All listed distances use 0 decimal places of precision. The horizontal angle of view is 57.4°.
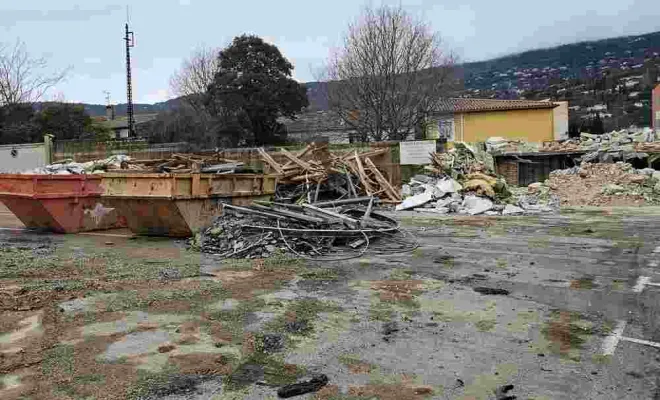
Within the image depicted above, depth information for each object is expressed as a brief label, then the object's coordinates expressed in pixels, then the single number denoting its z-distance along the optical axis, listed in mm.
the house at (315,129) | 43406
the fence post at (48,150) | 30000
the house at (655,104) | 53056
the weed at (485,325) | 5680
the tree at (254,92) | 40781
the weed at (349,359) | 4801
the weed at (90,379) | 4316
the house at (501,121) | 44094
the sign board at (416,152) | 21297
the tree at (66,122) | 41188
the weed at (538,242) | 10641
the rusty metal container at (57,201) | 12898
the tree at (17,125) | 38656
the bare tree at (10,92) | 42531
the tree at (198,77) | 55772
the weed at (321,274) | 8062
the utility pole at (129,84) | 45066
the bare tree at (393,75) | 30234
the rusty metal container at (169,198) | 11438
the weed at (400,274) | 8070
